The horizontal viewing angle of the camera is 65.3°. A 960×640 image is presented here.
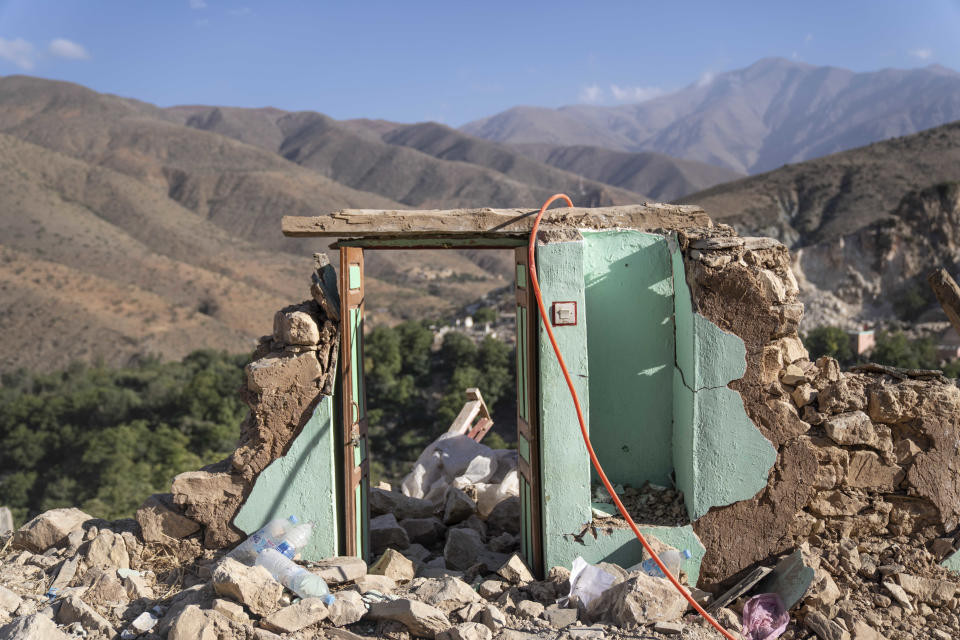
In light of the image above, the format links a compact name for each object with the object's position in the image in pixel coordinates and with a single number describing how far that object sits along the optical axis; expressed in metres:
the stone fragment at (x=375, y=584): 4.70
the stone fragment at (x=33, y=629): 4.00
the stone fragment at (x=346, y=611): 4.34
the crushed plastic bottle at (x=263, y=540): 4.94
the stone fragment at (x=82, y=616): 4.36
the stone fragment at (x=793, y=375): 4.81
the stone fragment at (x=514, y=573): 4.82
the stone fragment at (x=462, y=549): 5.40
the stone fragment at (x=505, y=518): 6.06
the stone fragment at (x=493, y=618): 4.29
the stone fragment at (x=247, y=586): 4.35
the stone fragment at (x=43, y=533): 5.43
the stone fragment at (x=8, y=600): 4.57
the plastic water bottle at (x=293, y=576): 4.53
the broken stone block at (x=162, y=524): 5.18
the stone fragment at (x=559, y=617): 4.36
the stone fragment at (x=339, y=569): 4.72
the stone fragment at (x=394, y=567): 4.99
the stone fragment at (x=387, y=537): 5.65
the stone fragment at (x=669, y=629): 4.20
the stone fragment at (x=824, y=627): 4.34
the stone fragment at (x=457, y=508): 6.15
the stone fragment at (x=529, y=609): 4.46
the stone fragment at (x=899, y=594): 4.54
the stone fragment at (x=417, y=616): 4.23
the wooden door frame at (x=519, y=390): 4.88
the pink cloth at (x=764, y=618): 4.45
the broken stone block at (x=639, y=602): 4.25
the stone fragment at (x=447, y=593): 4.52
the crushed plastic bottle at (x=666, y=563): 4.67
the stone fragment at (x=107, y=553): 5.05
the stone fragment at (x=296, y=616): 4.26
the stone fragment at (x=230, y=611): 4.28
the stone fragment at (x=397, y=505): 6.20
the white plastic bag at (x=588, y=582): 4.53
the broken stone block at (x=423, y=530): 5.89
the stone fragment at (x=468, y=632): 4.11
